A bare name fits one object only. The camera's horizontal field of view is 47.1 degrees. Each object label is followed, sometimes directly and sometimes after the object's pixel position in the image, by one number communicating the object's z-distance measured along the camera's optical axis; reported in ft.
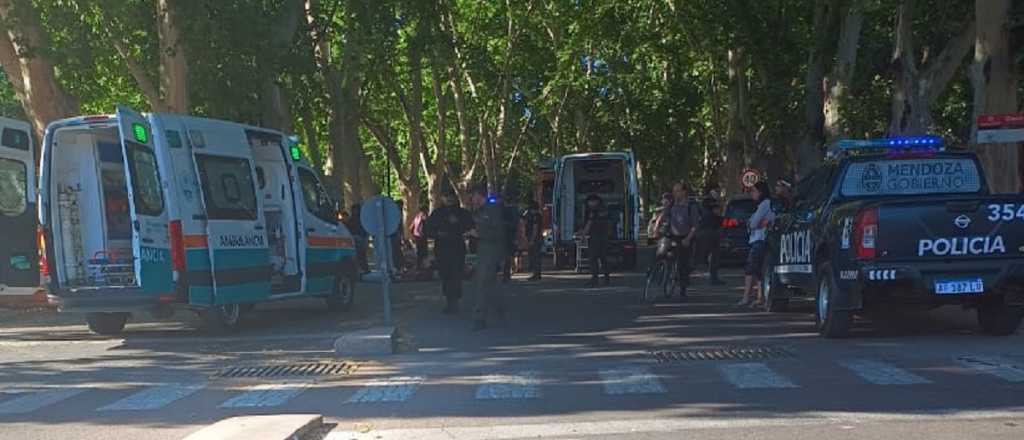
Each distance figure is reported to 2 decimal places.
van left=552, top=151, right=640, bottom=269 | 86.58
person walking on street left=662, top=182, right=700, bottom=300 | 58.13
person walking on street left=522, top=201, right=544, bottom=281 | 77.97
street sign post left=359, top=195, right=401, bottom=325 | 45.37
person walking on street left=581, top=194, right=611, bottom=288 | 66.54
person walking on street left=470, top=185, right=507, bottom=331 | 47.21
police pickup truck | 37.52
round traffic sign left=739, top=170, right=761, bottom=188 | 99.99
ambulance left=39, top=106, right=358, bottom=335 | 44.88
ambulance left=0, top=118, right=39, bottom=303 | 53.11
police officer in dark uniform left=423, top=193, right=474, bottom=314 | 52.80
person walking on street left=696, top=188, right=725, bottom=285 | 64.18
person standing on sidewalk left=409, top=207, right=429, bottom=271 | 78.43
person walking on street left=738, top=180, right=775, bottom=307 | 52.21
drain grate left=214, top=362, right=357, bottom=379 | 38.14
